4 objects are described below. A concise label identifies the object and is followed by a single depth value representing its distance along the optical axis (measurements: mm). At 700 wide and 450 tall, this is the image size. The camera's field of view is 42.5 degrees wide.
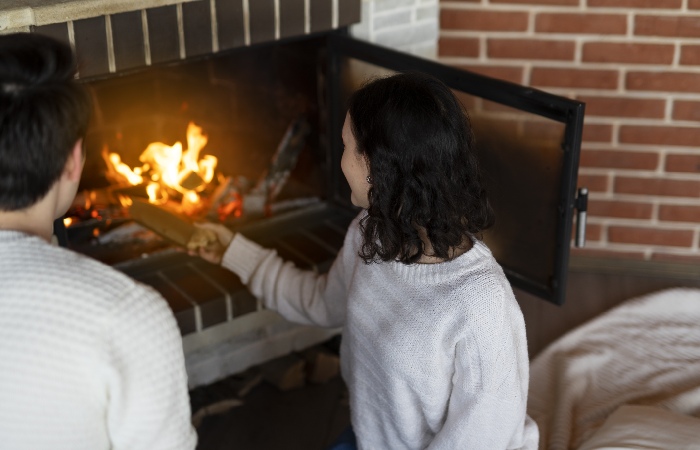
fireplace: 1973
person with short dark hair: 1026
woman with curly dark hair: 1385
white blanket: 2109
